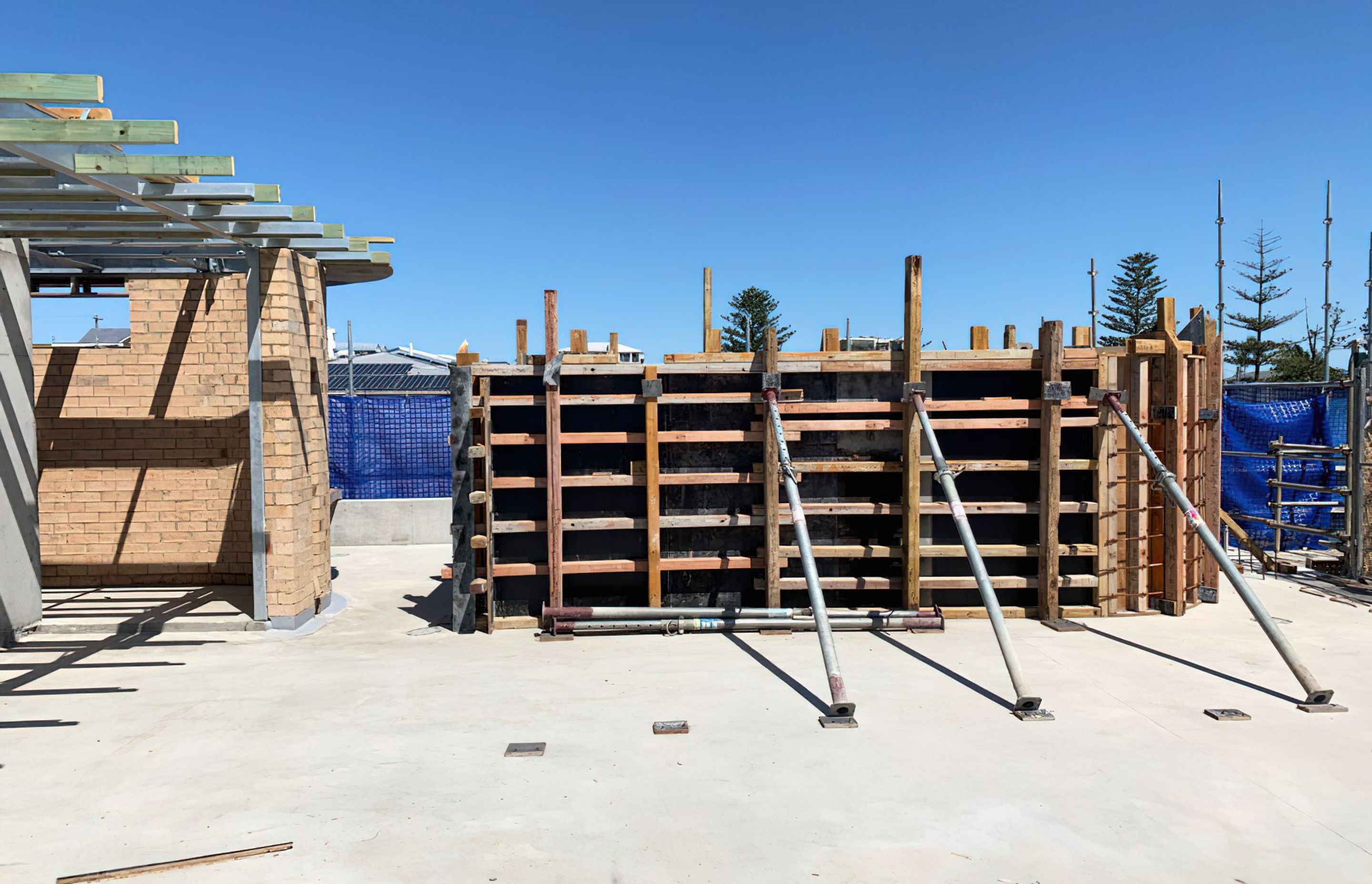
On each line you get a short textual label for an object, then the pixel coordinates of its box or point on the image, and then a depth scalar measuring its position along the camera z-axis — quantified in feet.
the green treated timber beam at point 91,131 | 18.74
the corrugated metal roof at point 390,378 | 98.73
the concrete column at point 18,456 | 27.63
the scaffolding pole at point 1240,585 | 20.84
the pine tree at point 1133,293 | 150.41
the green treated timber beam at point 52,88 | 18.12
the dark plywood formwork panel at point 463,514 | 29.14
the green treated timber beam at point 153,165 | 20.83
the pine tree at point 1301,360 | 142.51
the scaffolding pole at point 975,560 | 20.21
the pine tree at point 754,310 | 167.84
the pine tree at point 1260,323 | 152.05
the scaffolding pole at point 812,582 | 19.69
